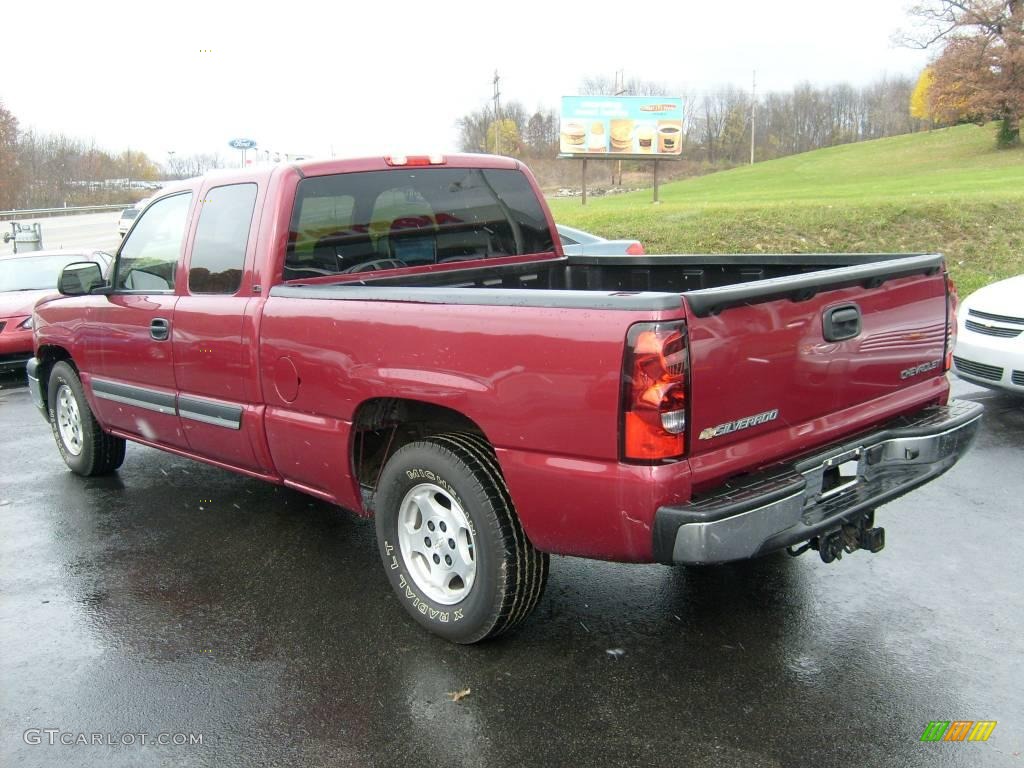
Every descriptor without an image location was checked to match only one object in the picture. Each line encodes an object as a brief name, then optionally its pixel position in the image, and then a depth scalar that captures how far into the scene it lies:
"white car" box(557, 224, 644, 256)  9.54
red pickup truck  2.76
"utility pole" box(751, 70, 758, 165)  86.41
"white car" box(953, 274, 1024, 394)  6.48
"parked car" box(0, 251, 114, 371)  10.09
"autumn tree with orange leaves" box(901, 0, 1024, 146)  47.50
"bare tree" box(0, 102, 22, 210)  51.22
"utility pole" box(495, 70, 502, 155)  74.78
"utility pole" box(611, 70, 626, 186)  65.12
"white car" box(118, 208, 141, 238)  35.96
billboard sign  34.81
